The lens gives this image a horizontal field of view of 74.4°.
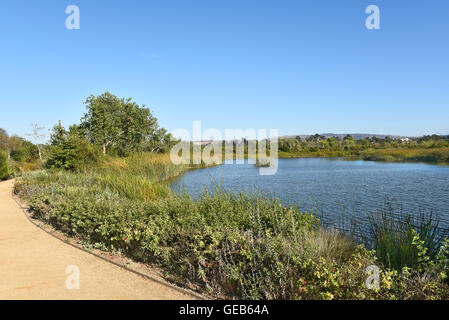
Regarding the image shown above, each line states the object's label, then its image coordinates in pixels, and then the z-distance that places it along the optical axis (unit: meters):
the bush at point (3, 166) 19.00
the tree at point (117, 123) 22.97
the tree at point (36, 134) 24.66
